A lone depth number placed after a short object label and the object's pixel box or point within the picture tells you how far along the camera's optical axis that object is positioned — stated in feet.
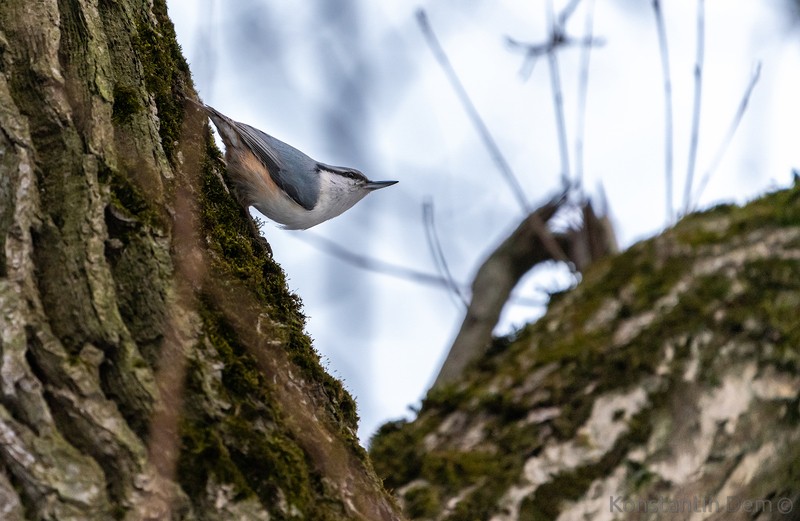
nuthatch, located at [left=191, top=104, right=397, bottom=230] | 17.81
